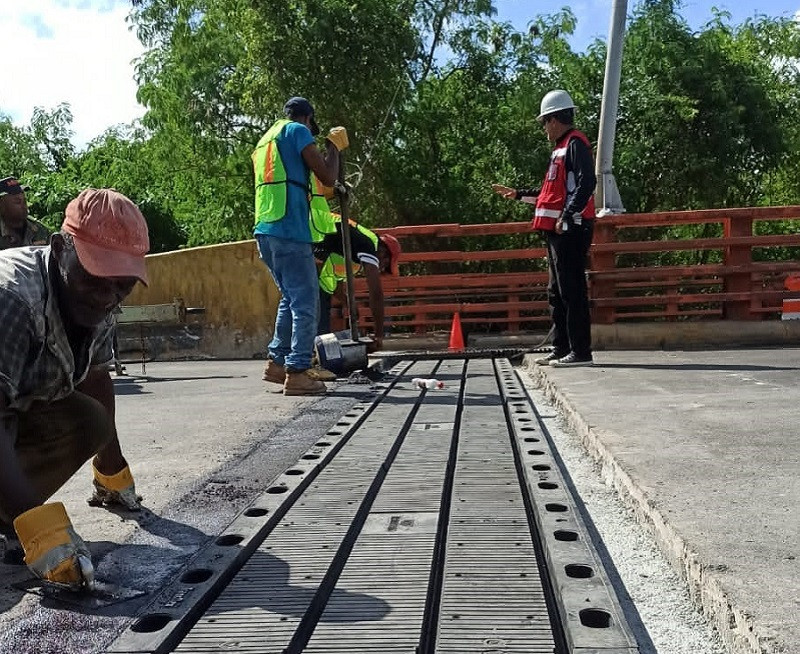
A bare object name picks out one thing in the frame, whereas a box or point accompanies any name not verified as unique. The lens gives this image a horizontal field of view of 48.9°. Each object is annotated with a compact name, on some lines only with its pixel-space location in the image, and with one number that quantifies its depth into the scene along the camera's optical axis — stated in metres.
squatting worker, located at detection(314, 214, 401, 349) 7.25
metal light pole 8.81
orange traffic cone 9.03
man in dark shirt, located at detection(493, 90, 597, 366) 6.46
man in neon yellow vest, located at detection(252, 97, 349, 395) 5.85
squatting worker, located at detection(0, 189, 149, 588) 2.19
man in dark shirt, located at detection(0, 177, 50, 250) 6.56
